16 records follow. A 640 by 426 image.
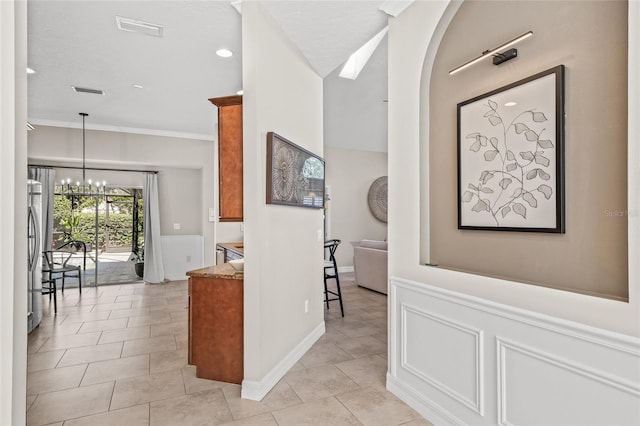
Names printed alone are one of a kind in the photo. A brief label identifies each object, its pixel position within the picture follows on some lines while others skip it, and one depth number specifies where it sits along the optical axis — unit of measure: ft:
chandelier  20.57
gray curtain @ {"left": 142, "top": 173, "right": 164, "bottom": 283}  21.67
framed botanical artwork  5.35
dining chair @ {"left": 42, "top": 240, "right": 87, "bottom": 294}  20.55
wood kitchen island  8.69
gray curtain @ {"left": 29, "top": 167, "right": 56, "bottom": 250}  19.53
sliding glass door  20.89
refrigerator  12.94
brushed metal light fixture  5.64
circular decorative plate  27.22
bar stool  14.56
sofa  18.24
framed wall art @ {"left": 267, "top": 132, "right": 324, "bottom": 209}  8.55
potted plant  22.75
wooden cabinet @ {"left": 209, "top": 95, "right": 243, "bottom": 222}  9.02
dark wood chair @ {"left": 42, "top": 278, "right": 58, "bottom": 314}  15.17
